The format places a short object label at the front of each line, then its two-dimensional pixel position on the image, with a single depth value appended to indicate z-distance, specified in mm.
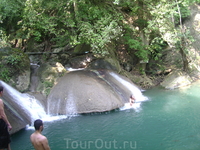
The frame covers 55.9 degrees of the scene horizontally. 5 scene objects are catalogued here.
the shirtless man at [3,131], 4711
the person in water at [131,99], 9523
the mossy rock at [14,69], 9453
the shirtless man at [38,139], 3623
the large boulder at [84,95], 8750
